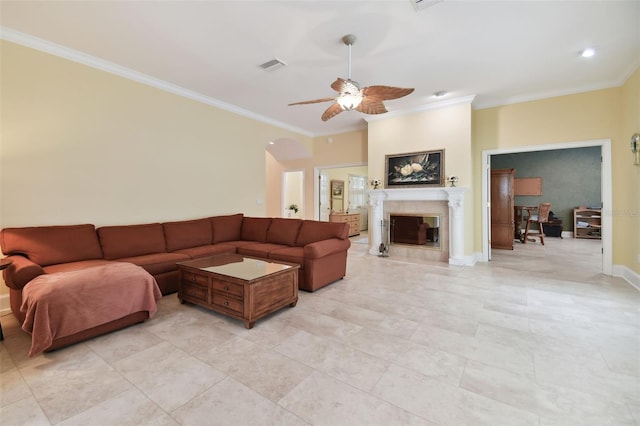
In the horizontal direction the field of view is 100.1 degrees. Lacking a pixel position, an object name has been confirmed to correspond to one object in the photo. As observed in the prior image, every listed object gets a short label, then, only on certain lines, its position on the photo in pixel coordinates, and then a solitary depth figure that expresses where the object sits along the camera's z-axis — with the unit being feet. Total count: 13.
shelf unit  27.07
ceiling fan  9.23
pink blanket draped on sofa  6.55
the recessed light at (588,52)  10.71
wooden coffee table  8.37
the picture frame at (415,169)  16.99
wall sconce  11.43
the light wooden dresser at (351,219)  28.09
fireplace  16.35
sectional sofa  9.13
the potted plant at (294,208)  29.07
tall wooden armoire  20.77
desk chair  25.34
